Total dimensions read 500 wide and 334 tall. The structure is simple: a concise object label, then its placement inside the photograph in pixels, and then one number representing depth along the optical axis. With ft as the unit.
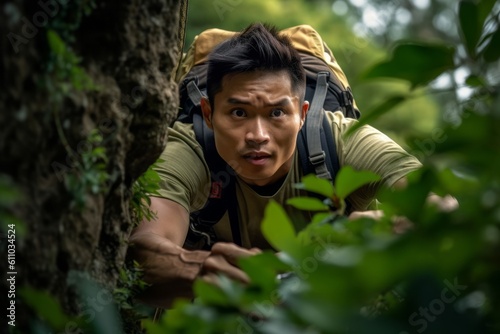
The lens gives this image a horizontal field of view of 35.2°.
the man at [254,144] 8.27
